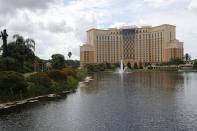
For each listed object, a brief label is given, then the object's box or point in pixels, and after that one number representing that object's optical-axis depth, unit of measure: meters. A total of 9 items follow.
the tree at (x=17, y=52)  53.73
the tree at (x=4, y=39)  50.01
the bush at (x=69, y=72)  61.36
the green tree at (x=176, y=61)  173.88
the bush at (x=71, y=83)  48.70
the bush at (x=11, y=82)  30.94
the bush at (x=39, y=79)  38.91
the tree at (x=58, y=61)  84.19
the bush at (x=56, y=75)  45.66
